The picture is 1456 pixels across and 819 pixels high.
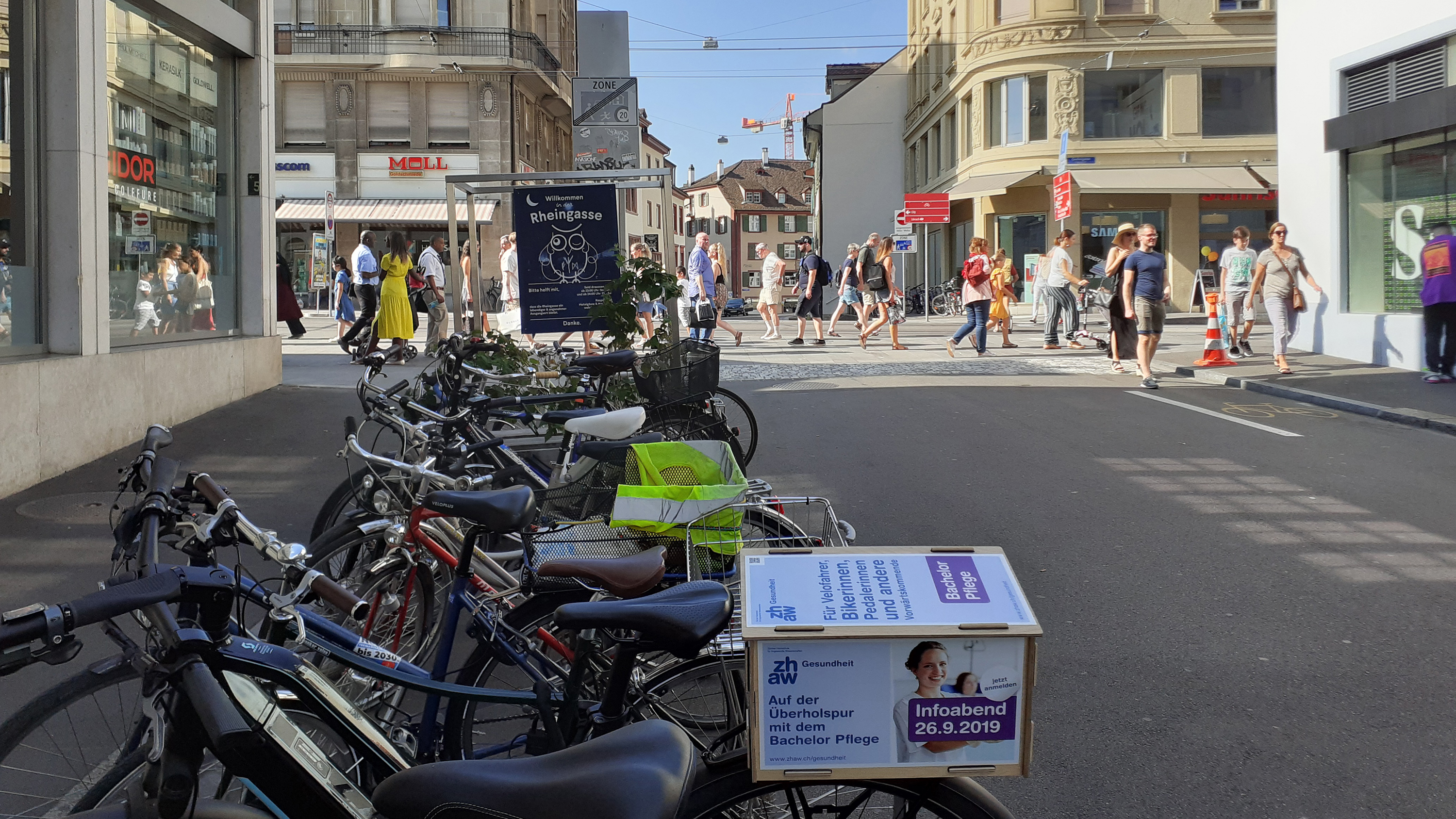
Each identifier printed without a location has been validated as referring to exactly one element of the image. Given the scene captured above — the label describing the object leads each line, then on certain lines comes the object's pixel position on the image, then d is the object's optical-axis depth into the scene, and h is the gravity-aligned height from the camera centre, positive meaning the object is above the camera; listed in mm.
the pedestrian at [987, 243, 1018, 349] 22766 +1343
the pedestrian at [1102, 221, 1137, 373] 16047 +688
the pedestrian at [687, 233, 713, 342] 21484 +1514
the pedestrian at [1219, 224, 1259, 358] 17547 +1119
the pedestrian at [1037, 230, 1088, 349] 21531 +1207
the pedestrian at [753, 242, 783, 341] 24719 +1477
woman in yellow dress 16750 +827
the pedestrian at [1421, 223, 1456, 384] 13484 +613
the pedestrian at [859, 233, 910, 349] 21344 +1343
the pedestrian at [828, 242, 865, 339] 23195 +1469
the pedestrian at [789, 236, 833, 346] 23125 +1361
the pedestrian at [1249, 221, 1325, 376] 15805 +961
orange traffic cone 16703 +162
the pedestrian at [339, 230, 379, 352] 19589 +1361
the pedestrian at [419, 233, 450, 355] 18672 +1051
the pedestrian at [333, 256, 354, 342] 22375 +1190
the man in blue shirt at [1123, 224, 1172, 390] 14844 +766
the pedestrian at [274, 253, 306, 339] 20234 +1139
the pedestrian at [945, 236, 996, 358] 20203 +1054
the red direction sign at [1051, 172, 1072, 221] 23609 +3154
